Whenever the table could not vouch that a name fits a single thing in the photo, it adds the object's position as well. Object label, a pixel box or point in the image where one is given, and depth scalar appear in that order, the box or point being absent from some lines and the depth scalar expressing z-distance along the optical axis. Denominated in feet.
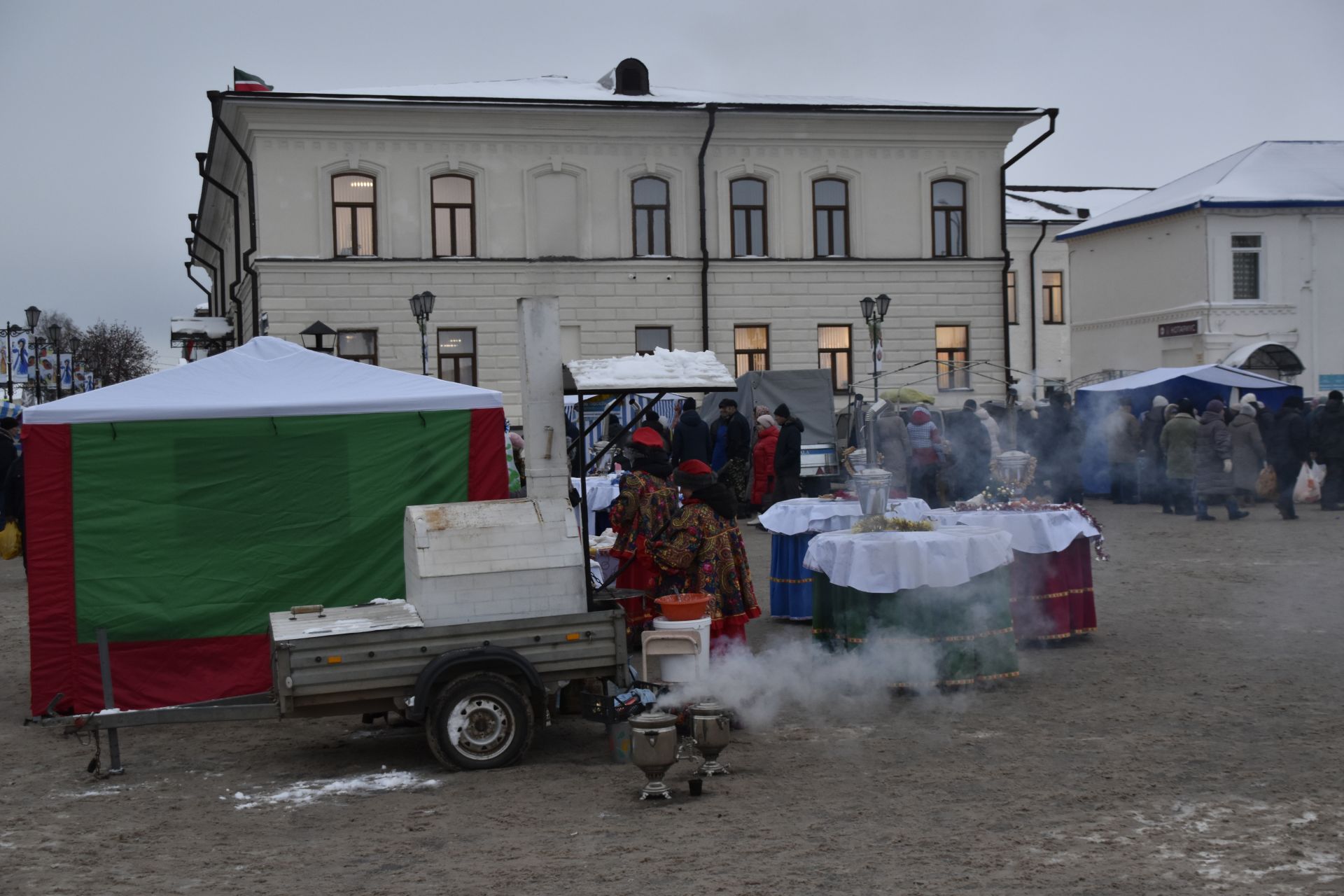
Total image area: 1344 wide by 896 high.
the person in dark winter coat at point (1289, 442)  60.75
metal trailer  21.81
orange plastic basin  24.16
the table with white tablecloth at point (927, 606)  27.45
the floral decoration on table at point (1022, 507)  33.22
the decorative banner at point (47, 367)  125.18
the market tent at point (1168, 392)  71.20
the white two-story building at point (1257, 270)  106.83
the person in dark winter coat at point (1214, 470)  59.16
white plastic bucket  24.08
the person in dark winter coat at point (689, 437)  54.95
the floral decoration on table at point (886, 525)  29.17
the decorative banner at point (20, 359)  108.88
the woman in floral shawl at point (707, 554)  25.66
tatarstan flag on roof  90.52
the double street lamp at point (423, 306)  79.15
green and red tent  27.89
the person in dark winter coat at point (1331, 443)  61.36
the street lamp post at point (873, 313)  81.93
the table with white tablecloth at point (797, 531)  35.45
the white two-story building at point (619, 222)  87.81
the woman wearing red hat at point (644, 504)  25.54
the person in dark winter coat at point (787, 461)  59.21
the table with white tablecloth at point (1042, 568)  32.09
